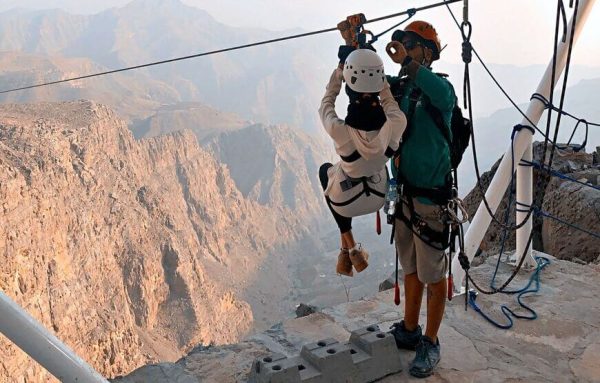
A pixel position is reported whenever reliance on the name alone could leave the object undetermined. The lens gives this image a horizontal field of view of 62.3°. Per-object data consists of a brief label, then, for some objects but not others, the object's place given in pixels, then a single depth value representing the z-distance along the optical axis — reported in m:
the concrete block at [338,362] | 3.44
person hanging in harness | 3.26
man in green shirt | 3.46
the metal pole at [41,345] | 1.73
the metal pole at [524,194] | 5.38
